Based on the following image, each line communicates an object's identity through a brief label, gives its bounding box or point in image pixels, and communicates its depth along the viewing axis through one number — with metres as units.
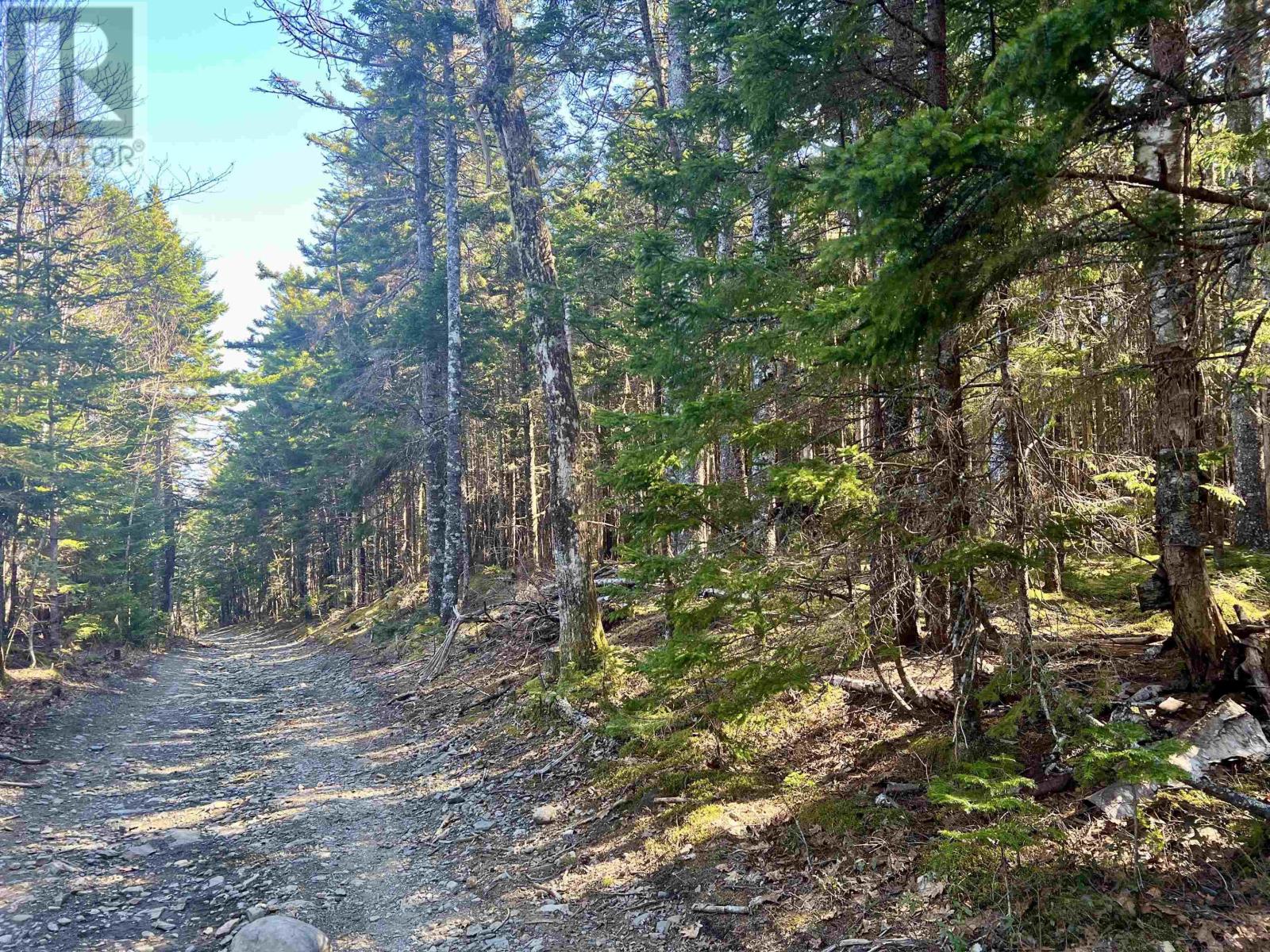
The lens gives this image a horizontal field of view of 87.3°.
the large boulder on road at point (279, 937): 4.41
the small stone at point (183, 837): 6.62
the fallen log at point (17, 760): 9.19
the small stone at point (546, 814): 6.51
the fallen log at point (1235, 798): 3.45
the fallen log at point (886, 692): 5.65
